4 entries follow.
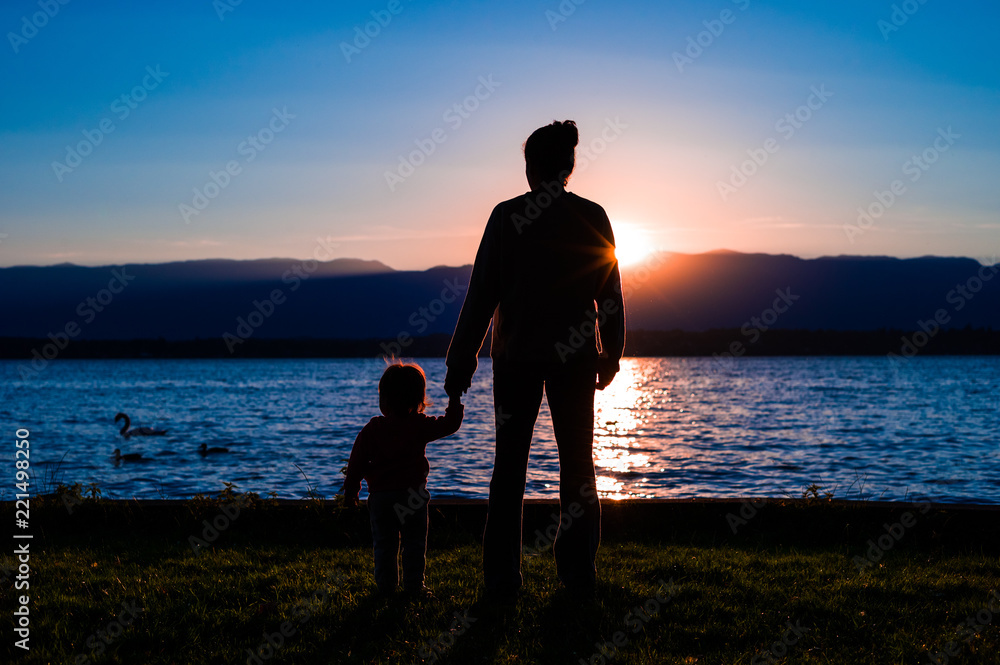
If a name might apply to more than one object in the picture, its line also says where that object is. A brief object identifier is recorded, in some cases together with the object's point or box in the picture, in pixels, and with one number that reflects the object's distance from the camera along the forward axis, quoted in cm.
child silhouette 448
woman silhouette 438
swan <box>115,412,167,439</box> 3046
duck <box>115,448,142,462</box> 2236
